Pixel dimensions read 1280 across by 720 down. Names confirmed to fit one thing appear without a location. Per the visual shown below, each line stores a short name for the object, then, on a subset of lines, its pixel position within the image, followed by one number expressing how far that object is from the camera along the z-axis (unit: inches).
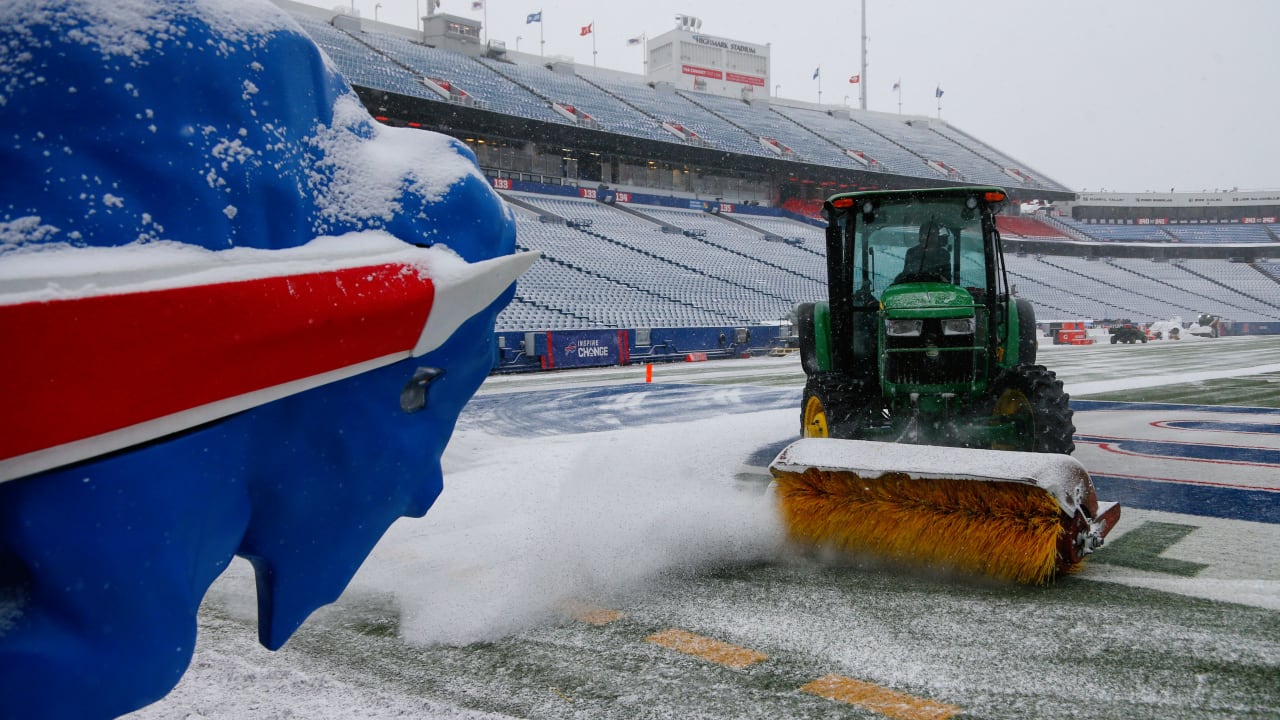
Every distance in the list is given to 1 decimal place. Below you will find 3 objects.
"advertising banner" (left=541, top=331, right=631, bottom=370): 864.9
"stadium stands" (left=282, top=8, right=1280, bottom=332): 1146.7
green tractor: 217.9
